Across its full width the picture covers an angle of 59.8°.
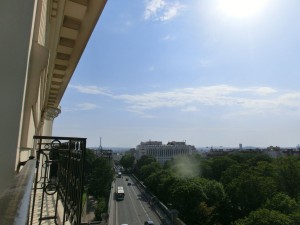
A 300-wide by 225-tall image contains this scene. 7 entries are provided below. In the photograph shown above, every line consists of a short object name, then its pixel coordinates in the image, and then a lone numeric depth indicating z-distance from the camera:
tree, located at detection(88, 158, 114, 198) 41.41
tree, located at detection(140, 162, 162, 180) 52.69
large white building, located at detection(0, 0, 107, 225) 1.56
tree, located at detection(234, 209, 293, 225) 15.52
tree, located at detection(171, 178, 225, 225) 24.64
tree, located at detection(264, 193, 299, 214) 18.59
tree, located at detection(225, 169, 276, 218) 23.81
